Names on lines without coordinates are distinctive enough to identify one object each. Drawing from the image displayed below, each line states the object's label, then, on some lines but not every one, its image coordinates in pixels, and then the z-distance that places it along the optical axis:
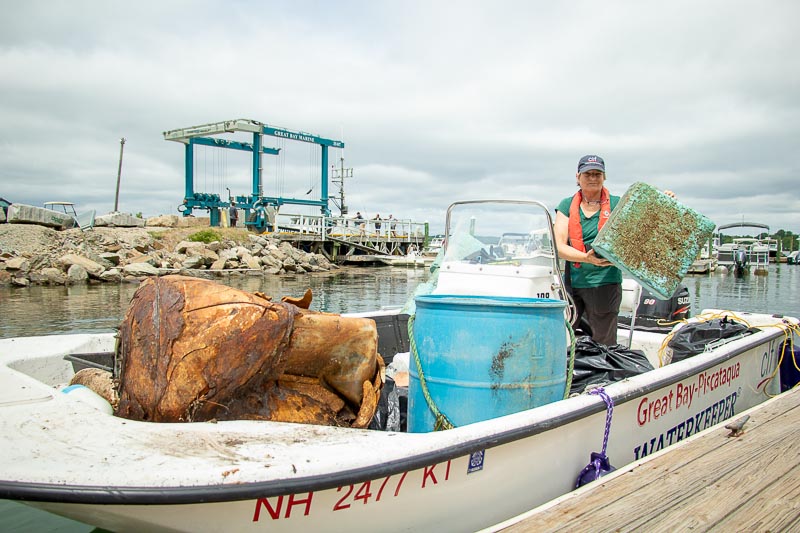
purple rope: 2.96
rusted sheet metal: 2.44
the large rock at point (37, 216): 24.89
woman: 4.29
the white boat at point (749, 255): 44.62
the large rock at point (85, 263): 19.53
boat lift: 40.38
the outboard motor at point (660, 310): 6.85
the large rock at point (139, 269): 20.58
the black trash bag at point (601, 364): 3.57
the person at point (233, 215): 40.06
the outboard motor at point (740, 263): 41.32
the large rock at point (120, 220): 29.31
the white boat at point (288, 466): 1.95
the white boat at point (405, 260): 38.61
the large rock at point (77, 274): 18.89
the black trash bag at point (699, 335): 4.50
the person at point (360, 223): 39.62
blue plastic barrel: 2.70
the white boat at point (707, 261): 40.43
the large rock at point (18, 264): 18.36
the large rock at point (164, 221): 33.34
